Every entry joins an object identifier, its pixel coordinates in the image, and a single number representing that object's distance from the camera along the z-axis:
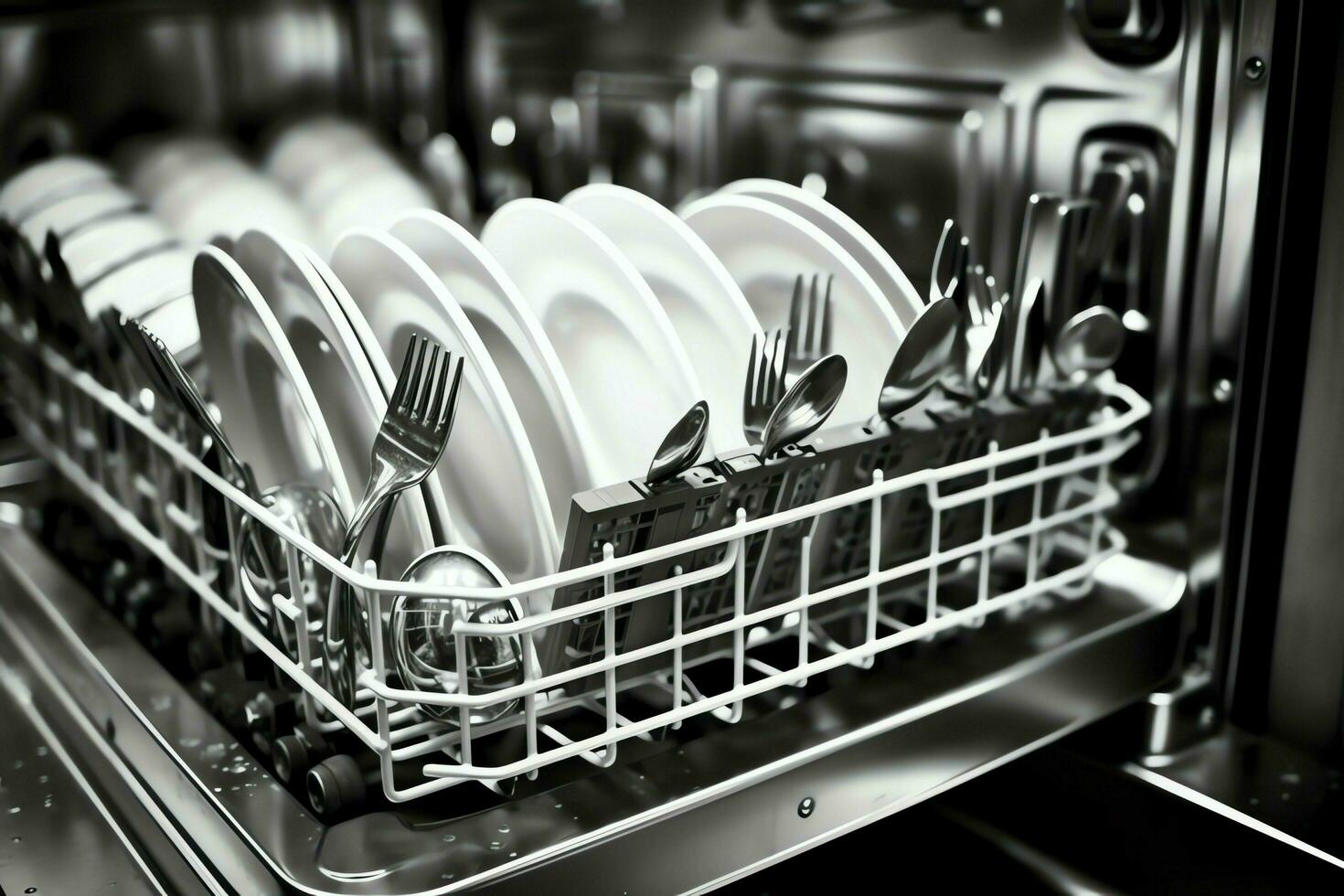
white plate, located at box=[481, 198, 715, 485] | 0.68
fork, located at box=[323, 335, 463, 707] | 0.56
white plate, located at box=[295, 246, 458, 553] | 0.62
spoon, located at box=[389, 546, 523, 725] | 0.57
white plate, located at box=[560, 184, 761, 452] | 0.72
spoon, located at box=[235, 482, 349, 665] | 0.64
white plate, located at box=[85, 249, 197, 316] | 0.95
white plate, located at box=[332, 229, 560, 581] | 0.62
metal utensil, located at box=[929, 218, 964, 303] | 0.71
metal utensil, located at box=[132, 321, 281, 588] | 0.61
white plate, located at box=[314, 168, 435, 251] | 1.32
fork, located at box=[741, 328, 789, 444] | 0.65
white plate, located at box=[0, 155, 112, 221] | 1.23
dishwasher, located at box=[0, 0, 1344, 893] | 0.58
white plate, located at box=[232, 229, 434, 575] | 0.64
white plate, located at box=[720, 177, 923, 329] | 0.76
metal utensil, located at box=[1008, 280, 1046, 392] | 0.75
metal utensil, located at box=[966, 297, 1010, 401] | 0.70
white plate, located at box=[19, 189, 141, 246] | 1.14
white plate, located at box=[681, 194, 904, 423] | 0.74
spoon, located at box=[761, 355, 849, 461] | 0.60
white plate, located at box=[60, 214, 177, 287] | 1.05
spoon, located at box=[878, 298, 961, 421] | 0.66
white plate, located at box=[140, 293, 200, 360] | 0.83
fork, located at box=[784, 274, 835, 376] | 0.74
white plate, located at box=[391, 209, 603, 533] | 0.64
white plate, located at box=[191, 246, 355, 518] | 0.73
